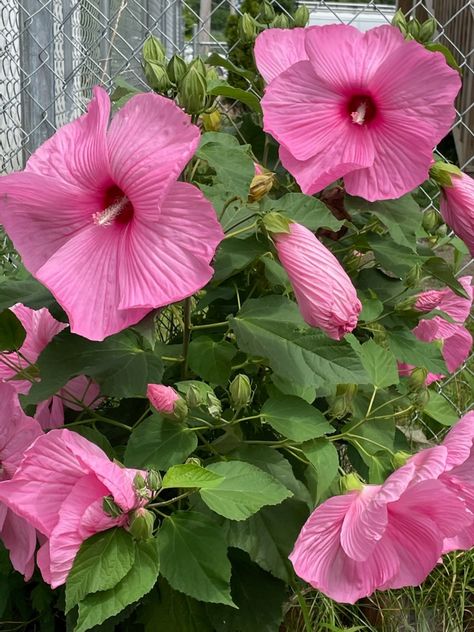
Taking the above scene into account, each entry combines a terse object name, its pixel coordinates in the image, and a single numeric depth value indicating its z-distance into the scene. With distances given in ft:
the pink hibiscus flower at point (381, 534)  2.68
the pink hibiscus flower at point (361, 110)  2.89
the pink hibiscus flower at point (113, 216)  2.33
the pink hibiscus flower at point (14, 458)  2.81
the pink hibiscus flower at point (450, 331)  4.11
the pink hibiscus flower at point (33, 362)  3.31
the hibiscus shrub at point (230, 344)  2.43
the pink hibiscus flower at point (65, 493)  2.43
